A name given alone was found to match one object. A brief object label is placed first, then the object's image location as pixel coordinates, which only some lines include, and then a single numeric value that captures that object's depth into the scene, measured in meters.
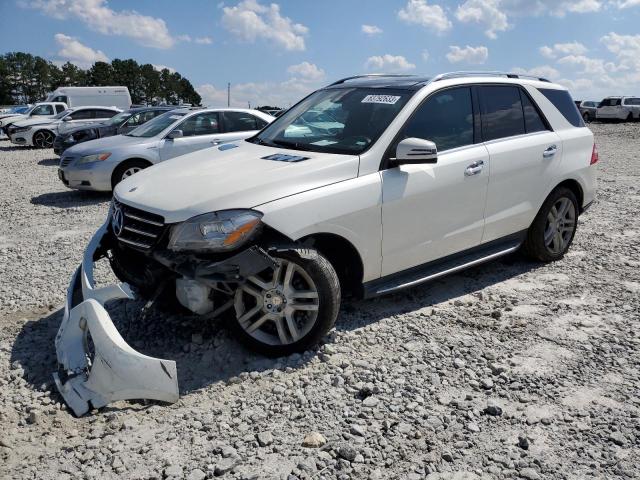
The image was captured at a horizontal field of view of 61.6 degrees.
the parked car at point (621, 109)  34.25
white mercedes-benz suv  3.17
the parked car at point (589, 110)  37.38
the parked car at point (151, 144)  9.15
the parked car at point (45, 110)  22.78
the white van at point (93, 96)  26.75
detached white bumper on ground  2.90
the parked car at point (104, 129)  14.43
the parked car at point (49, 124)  19.48
